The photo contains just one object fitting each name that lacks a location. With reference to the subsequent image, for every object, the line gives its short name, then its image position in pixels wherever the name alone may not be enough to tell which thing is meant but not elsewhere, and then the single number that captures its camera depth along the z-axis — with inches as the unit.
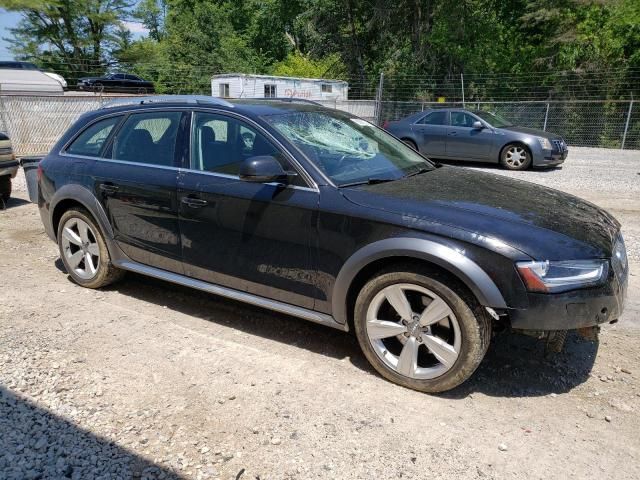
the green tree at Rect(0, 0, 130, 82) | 1489.9
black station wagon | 117.1
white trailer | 869.2
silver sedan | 493.7
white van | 821.2
